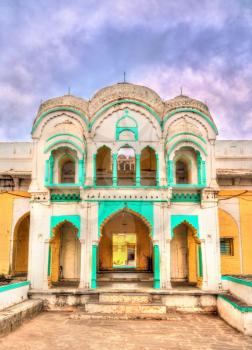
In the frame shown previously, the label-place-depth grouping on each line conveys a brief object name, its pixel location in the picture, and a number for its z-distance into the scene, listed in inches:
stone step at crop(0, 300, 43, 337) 344.5
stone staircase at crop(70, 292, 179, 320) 427.5
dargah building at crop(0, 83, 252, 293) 505.7
